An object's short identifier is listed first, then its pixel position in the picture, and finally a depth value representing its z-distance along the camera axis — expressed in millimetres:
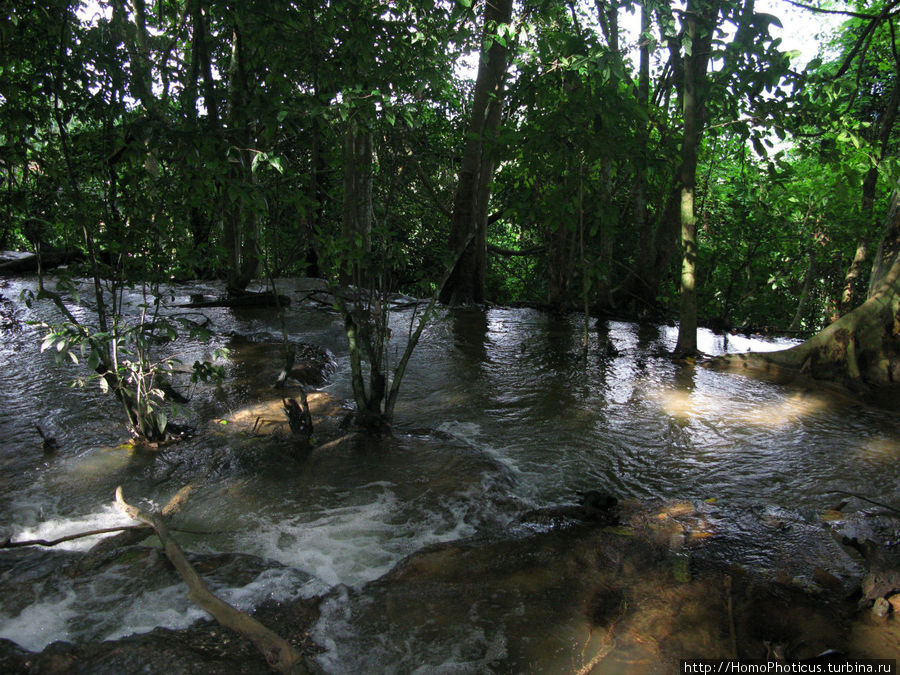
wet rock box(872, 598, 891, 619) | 2500
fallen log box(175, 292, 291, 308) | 10000
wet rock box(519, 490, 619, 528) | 3475
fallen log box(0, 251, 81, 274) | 12879
